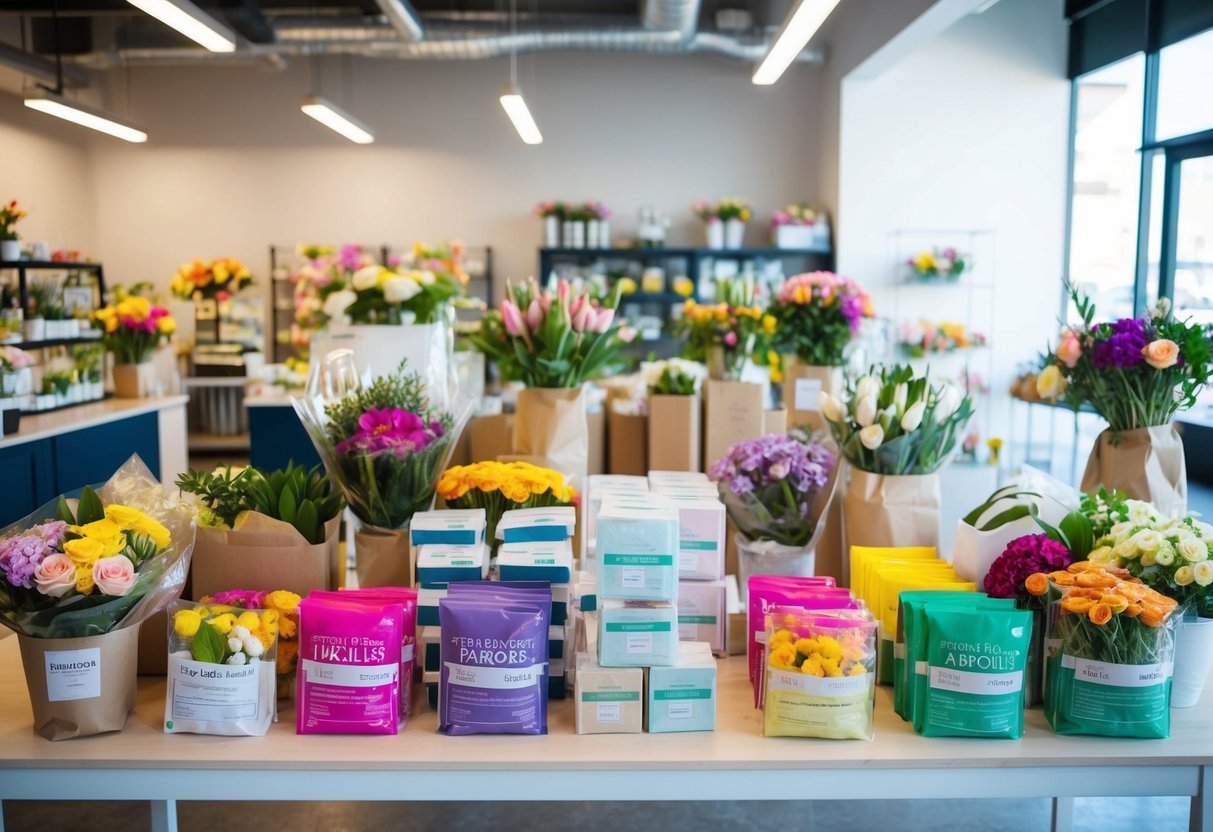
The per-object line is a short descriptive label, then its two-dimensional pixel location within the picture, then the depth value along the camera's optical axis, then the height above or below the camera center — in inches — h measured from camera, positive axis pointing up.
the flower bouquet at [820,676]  64.9 -21.9
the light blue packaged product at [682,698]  67.0 -24.3
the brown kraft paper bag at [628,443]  145.1 -16.0
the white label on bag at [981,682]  65.0 -22.3
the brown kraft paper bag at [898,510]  90.9 -15.7
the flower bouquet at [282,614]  70.1 -20.0
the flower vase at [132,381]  249.8 -13.6
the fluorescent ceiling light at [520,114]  235.5 +54.6
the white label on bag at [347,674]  65.5 -22.4
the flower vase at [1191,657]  71.4 -22.4
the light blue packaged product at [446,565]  71.9 -16.7
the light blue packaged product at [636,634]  66.0 -19.7
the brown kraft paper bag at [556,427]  109.8 -10.4
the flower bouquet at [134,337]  242.7 -2.6
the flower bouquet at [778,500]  90.4 -15.0
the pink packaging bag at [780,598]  70.4 -18.8
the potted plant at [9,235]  223.1 +20.6
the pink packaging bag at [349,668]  65.1 -21.9
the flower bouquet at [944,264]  286.8 +20.4
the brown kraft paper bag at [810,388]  148.3 -7.9
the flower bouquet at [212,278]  328.2 +16.1
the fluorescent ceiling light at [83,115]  235.6 +52.9
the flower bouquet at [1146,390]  96.3 -5.0
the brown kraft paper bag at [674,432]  136.3 -13.5
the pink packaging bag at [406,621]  68.9 -20.2
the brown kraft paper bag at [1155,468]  97.1 -12.5
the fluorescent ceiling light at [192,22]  154.3 +49.1
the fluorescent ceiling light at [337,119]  249.4 +56.4
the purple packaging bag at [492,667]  64.6 -21.7
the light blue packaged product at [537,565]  71.6 -16.6
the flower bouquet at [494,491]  84.0 -13.4
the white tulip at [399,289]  156.2 +6.3
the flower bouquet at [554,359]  110.2 -3.1
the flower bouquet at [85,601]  63.2 -17.5
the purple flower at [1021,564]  71.8 -16.2
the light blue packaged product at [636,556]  65.9 -14.6
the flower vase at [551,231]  328.5 +32.5
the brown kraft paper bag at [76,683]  64.8 -23.1
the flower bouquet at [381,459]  82.9 -10.8
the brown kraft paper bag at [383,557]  84.2 -19.0
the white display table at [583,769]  63.2 -27.5
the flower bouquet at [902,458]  90.4 -11.1
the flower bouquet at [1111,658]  64.9 -20.7
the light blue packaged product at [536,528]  76.4 -14.9
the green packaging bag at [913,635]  66.8 -20.1
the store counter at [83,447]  191.8 -26.1
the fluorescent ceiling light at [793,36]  151.2 +49.0
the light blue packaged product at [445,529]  74.8 -14.8
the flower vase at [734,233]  330.0 +32.7
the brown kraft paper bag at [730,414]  136.9 -10.9
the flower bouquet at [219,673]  65.3 -22.4
